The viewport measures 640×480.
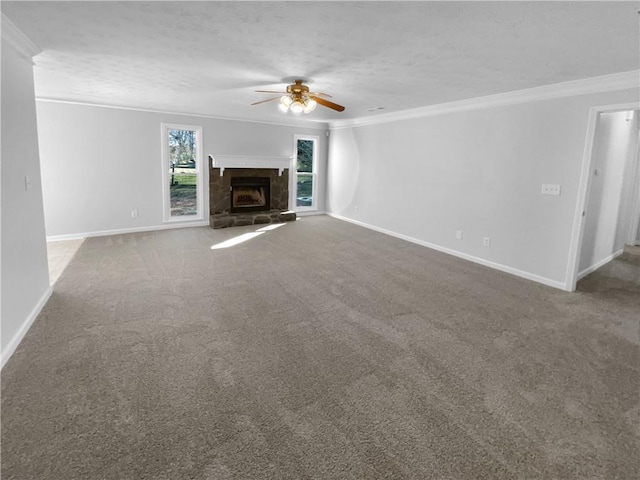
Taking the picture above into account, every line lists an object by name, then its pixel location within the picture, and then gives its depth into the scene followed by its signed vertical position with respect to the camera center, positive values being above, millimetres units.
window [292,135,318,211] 8305 +277
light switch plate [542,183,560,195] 4055 +60
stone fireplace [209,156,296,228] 6949 -133
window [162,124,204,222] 6410 +206
